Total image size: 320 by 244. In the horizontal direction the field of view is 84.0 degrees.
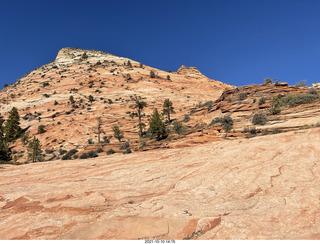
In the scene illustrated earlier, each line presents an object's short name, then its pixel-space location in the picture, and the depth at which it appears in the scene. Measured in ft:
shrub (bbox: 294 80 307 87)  166.61
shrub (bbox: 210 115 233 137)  68.55
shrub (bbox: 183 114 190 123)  143.21
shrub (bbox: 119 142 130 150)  82.17
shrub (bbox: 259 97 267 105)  108.88
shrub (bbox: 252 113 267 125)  68.39
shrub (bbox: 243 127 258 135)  60.70
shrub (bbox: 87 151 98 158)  76.02
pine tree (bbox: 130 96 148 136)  139.01
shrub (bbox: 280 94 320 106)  80.99
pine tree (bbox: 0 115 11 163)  117.19
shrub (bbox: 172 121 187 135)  101.76
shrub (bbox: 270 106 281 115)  77.26
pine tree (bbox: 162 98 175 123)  159.80
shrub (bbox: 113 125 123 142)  129.91
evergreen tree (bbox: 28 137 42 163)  110.93
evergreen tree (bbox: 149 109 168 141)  103.23
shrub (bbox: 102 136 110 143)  135.38
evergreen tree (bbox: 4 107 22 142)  167.01
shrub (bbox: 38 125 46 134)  169.17
